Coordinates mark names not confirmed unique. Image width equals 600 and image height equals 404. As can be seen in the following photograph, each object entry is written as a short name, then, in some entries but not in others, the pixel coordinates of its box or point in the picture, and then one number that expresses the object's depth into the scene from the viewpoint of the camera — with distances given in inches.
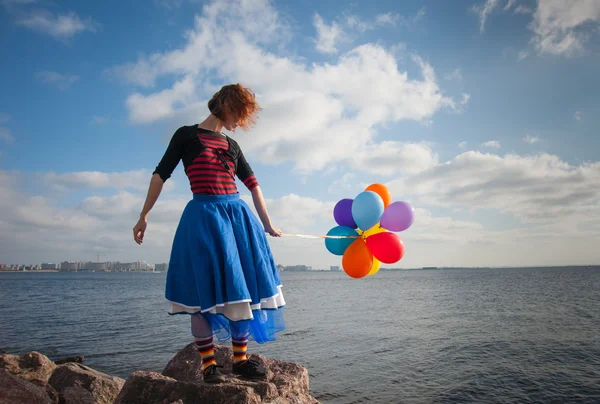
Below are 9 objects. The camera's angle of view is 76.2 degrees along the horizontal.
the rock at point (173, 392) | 125.9
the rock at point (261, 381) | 132.1
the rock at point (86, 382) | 223.1
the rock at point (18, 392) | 175.1
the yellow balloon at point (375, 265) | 242.0
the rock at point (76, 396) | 212.5
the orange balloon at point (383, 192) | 257.0
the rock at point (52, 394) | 207.0
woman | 129.6
